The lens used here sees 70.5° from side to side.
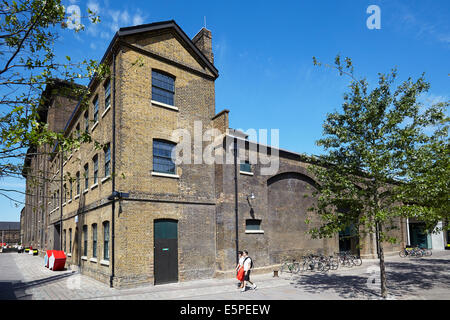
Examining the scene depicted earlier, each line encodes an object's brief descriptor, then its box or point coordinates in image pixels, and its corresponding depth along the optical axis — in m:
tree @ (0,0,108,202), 7.49
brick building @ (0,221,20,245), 100.19
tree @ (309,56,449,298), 11.02
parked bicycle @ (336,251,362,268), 21.34
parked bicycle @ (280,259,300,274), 18.24
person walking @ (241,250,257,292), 13.18
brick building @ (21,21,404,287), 14.38
